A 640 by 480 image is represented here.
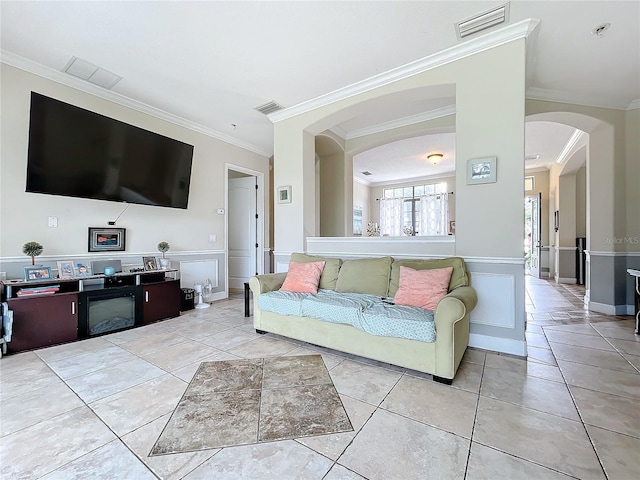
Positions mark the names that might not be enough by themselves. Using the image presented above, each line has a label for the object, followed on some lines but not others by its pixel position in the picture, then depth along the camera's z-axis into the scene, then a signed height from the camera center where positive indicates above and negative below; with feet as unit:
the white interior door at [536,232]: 24.39 +0.75
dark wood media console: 8.52 -2.35
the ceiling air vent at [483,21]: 7.40 +6.05
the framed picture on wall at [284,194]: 13.25 +2.19
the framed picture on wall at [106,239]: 11.11 +0.03
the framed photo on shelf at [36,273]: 8.91 -1.10
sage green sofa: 6.49 -2.34
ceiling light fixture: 20.63 +6.19
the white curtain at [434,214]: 27.25 +2.57
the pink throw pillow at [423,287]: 7.79 -1.36
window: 27.50 +3.16
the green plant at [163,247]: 12.91 -0.33
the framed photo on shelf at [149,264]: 12.17 -1.05
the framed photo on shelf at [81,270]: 10.27 -1.11
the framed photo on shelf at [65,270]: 9.88 -1.07
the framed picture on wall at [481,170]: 8.45 +2.15
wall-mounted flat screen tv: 9.03 +3.10
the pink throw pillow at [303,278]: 10.04 -1.39
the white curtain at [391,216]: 30.04 +2.61
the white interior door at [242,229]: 18.71 +0.73
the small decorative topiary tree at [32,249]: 8.98 -0.31
